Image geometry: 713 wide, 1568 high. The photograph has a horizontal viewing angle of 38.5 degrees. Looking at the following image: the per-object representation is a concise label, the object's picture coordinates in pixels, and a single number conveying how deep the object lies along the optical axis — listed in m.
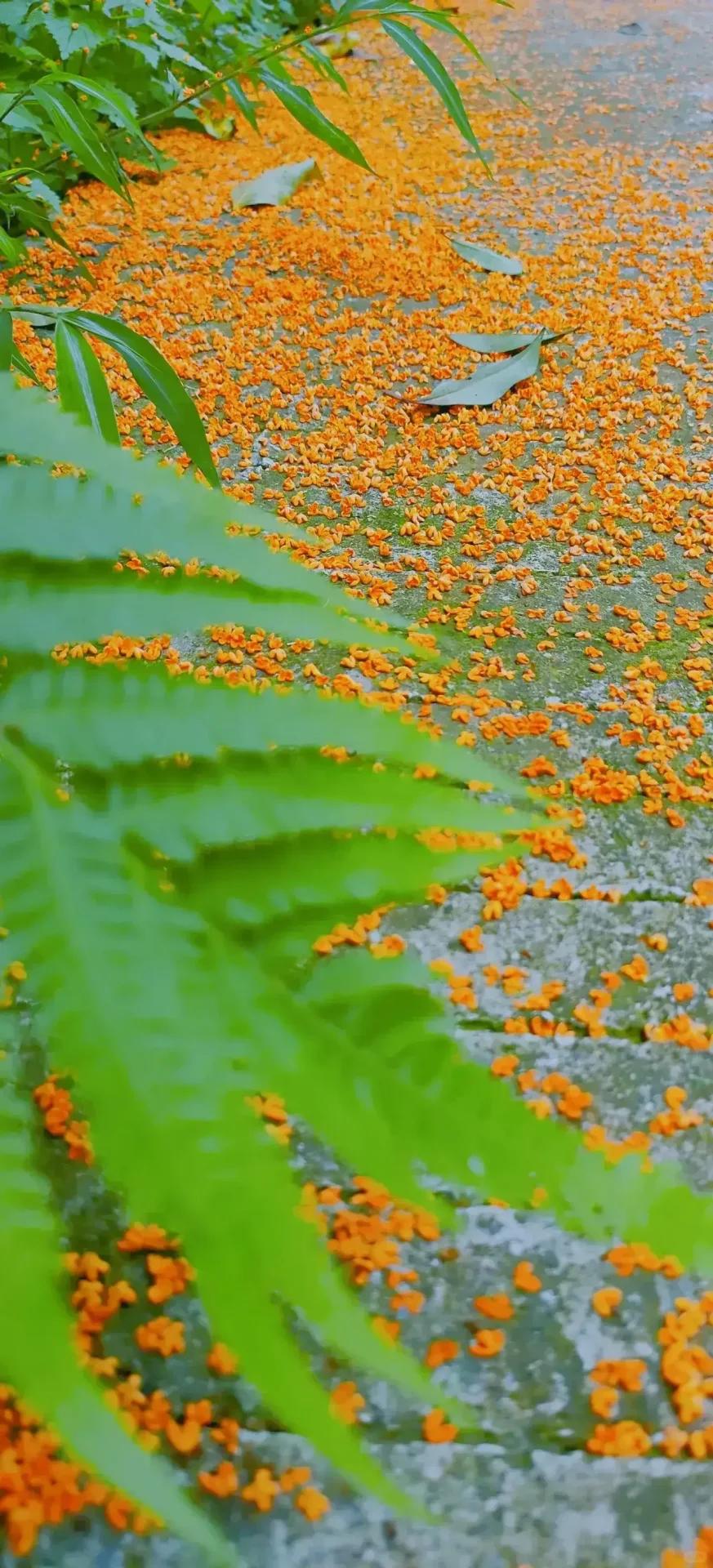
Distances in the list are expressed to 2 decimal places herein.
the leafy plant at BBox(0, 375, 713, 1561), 0.22
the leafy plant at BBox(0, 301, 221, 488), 0.83
